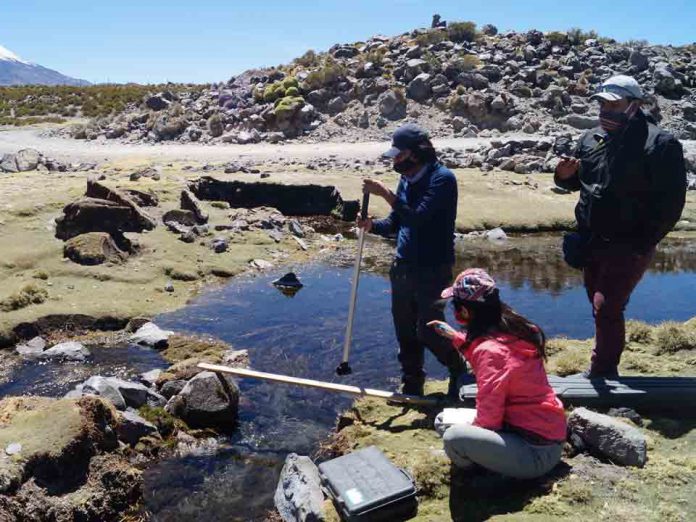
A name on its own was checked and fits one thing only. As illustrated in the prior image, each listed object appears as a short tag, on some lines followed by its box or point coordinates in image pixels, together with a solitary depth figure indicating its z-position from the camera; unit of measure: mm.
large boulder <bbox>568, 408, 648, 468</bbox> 6102
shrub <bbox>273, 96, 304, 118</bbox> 44822
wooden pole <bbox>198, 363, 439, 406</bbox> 7941
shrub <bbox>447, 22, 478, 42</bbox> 59688
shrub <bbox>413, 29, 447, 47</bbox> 57625
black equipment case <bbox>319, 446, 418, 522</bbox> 5805
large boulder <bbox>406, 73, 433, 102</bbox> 47781
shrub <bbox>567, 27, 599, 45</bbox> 57209
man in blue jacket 7406
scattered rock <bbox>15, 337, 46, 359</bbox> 11523
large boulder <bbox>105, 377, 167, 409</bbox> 9047
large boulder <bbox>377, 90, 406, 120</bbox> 45906
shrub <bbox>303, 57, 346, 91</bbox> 50312
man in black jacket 6793
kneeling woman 5527
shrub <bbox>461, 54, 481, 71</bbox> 49794
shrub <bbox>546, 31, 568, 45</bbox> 56875
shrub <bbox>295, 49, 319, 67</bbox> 58494
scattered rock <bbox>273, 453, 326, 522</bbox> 6242
